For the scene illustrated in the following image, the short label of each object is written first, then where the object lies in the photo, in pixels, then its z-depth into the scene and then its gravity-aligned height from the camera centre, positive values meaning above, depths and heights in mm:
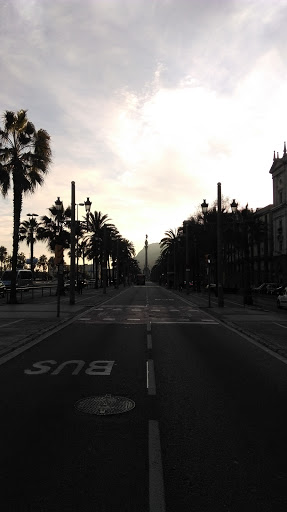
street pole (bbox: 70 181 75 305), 27130 +1902
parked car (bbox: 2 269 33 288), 57416 +449
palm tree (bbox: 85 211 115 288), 62969 +6913
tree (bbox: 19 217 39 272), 77412 +9946
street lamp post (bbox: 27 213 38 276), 75312 +9616
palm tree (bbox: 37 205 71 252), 43988 +5100
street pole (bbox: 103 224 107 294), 46844 +821
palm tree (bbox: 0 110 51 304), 27391 +7539
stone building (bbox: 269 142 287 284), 64312 +9044
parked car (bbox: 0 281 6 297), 39344 -730
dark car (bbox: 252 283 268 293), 57288 -1291
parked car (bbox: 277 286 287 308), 27961 -1348
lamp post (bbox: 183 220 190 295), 45425 +1194
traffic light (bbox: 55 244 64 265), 19719 +1237
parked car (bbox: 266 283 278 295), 53169 -1104
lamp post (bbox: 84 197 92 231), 29619 +5086
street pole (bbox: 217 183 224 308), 25641 +2002
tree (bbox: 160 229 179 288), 76162 +6915
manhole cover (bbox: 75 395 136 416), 6039 -1754
